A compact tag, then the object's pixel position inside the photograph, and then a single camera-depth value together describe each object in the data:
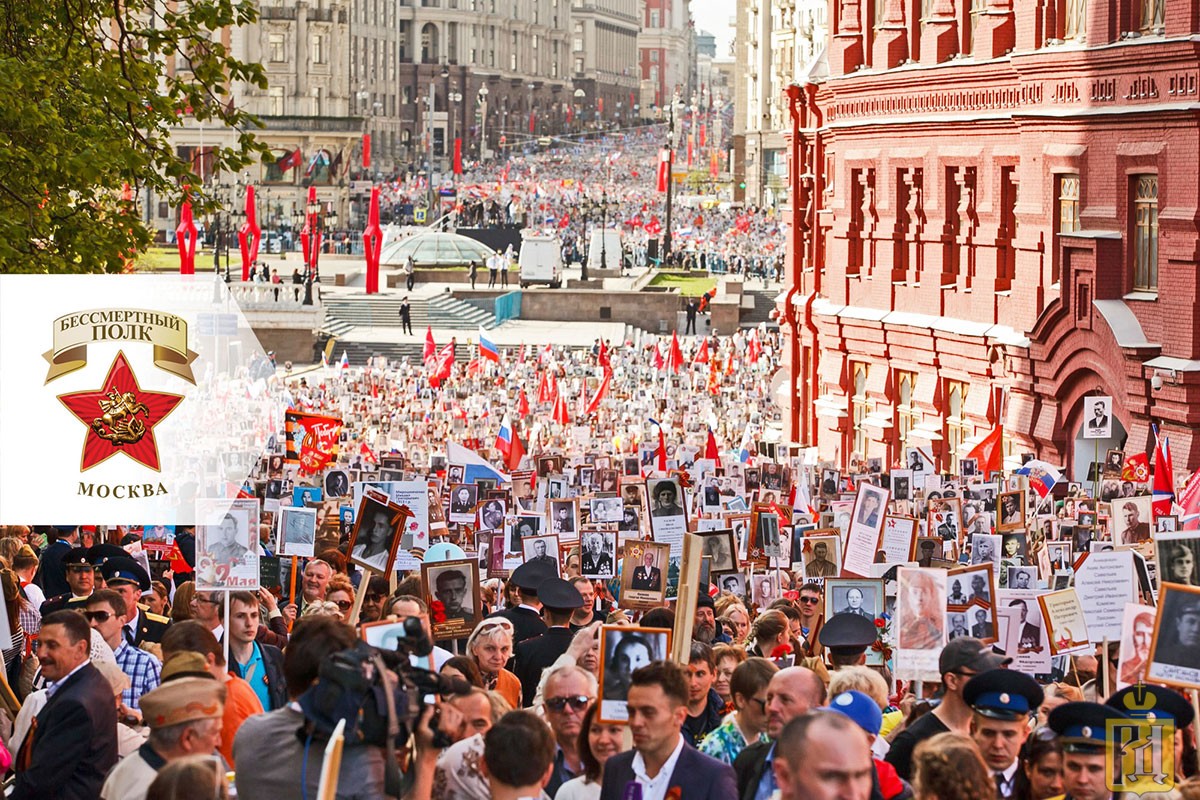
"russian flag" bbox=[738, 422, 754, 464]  38.18
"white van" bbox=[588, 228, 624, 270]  108.75
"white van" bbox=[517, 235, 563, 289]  95.00
